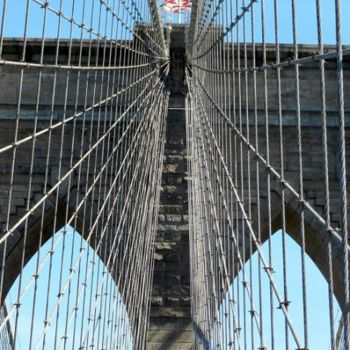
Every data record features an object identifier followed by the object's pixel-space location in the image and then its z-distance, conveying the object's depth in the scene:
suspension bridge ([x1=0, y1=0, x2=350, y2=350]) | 9.48
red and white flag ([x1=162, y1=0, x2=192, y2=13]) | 14.44
